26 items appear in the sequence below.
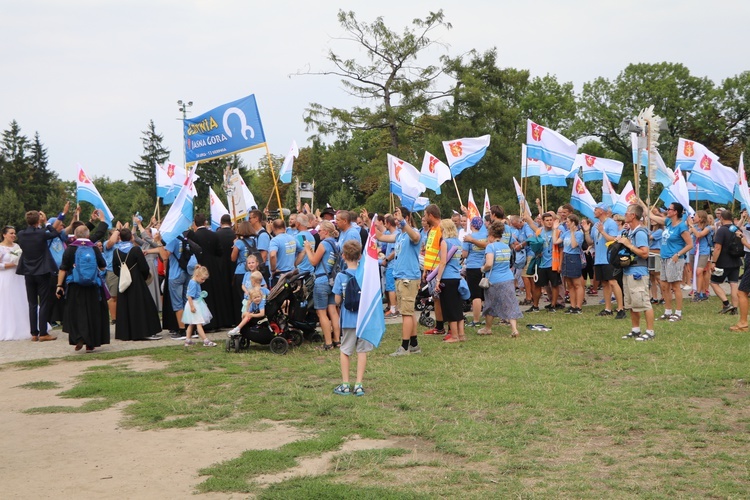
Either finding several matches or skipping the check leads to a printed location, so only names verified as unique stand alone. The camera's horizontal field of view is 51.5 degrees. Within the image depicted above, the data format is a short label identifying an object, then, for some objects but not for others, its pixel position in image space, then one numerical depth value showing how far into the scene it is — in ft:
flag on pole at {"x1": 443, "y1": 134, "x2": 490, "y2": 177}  57.98
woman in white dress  45.71
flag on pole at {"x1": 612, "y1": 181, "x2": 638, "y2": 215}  61.57
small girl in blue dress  40.63
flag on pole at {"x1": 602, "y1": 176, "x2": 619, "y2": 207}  59.21
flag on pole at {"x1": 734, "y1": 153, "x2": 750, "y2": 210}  47.10
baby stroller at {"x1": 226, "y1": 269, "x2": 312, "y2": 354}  37.29
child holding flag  27.27
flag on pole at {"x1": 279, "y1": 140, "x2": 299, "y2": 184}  61.41
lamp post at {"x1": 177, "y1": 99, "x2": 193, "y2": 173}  152.69
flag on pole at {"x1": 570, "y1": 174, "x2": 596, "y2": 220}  57.47
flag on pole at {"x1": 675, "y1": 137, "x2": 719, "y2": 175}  58.70
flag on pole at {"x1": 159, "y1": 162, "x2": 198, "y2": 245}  40.98
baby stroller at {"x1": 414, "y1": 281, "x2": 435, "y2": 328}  44.75
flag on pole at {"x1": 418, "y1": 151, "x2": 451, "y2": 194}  57.21
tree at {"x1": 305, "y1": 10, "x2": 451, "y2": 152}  143.54
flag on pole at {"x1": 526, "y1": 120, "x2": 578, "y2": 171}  56.24
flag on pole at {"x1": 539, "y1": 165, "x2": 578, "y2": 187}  64.69
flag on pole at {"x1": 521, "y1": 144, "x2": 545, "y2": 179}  66.49
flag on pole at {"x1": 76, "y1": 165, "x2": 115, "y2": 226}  49.85
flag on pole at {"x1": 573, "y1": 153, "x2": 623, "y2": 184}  69.72
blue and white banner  51.70
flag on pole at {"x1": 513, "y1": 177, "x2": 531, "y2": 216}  52.49
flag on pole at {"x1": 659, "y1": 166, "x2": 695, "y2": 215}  55.31
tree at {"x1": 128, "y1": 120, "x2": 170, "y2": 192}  250.78
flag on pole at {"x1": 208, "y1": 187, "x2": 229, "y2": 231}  58.03
